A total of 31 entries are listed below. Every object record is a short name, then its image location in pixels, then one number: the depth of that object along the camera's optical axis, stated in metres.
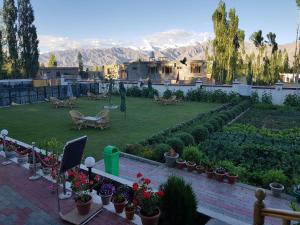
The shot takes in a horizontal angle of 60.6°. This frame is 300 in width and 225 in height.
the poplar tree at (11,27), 35.53
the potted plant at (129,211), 4.83
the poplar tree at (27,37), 36.22
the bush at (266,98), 21.98
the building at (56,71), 52.31
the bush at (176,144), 9.54
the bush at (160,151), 9.10
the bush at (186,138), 10.19
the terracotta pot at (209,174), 7.85
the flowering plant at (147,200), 4.33
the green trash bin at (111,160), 7.38
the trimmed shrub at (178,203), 4.14
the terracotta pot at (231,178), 7.43
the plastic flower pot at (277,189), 6.75
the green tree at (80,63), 61.48
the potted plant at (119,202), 5.05
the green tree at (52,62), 65.88
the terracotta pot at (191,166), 8.31
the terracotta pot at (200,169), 8.17
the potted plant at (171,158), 8.57
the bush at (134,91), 27.94
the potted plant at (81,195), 4.96
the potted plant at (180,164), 8.51
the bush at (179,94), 25.16
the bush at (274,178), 7.32
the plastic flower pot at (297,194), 6.43
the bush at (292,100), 20.53
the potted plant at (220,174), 7.62
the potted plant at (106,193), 5.39
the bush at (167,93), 25.50
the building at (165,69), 43.88
